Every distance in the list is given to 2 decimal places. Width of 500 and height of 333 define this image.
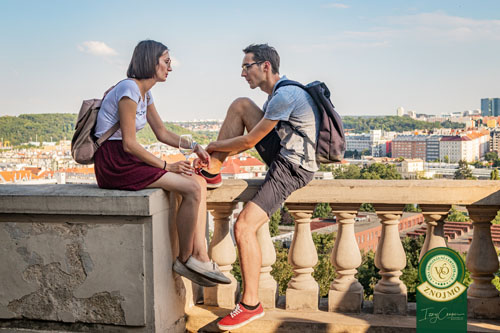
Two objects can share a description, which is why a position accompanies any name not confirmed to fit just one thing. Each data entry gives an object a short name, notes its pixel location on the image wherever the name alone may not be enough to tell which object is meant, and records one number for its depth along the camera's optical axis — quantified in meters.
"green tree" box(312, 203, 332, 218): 65.90
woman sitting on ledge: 2.92
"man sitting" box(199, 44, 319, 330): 3.07
